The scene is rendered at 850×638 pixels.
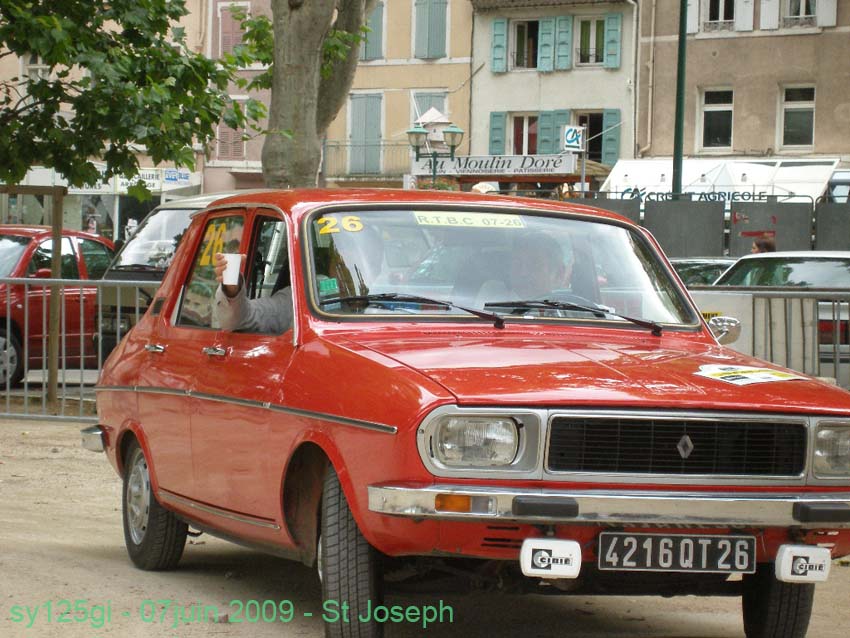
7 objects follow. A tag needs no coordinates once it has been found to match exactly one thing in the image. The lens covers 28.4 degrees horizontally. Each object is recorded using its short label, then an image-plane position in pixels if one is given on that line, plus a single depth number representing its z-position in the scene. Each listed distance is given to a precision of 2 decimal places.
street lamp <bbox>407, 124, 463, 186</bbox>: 34.73
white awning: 38.28
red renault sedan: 5.09
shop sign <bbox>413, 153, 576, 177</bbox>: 42.19
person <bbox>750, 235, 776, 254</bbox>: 25.56
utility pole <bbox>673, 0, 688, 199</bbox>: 29.67
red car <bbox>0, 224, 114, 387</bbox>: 14.76
